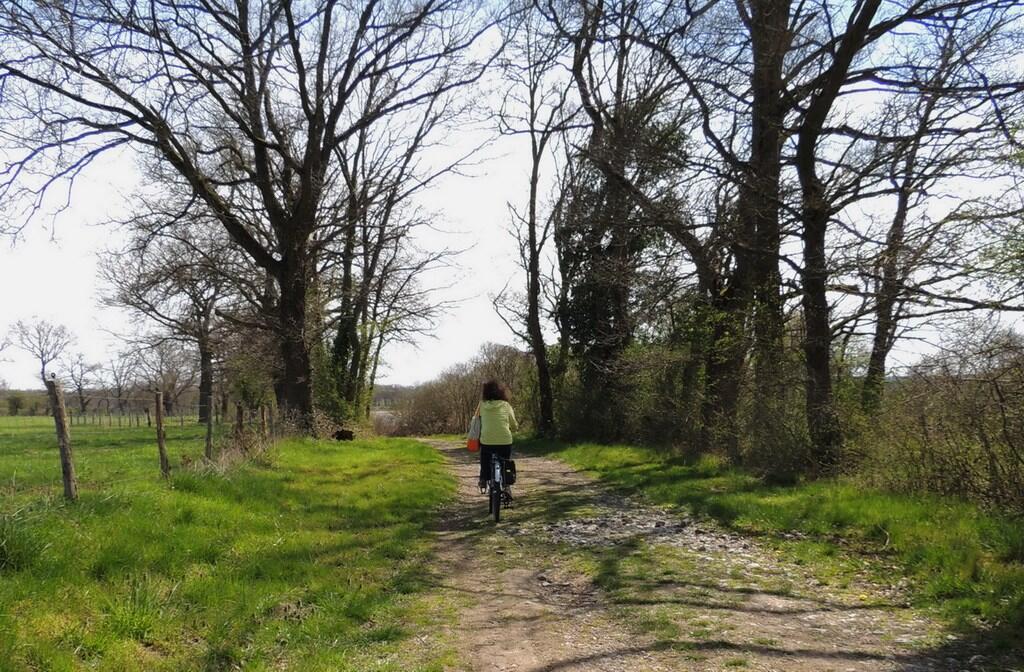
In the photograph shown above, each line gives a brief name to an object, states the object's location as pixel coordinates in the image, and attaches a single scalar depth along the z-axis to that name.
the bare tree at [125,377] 63.68
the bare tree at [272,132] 15.38
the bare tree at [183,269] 18.94
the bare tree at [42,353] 72.31
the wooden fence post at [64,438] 6.29
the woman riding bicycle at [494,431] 9.48
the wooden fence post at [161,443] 9.17
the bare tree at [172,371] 46.60
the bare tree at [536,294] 26.06
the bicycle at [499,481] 9.24
